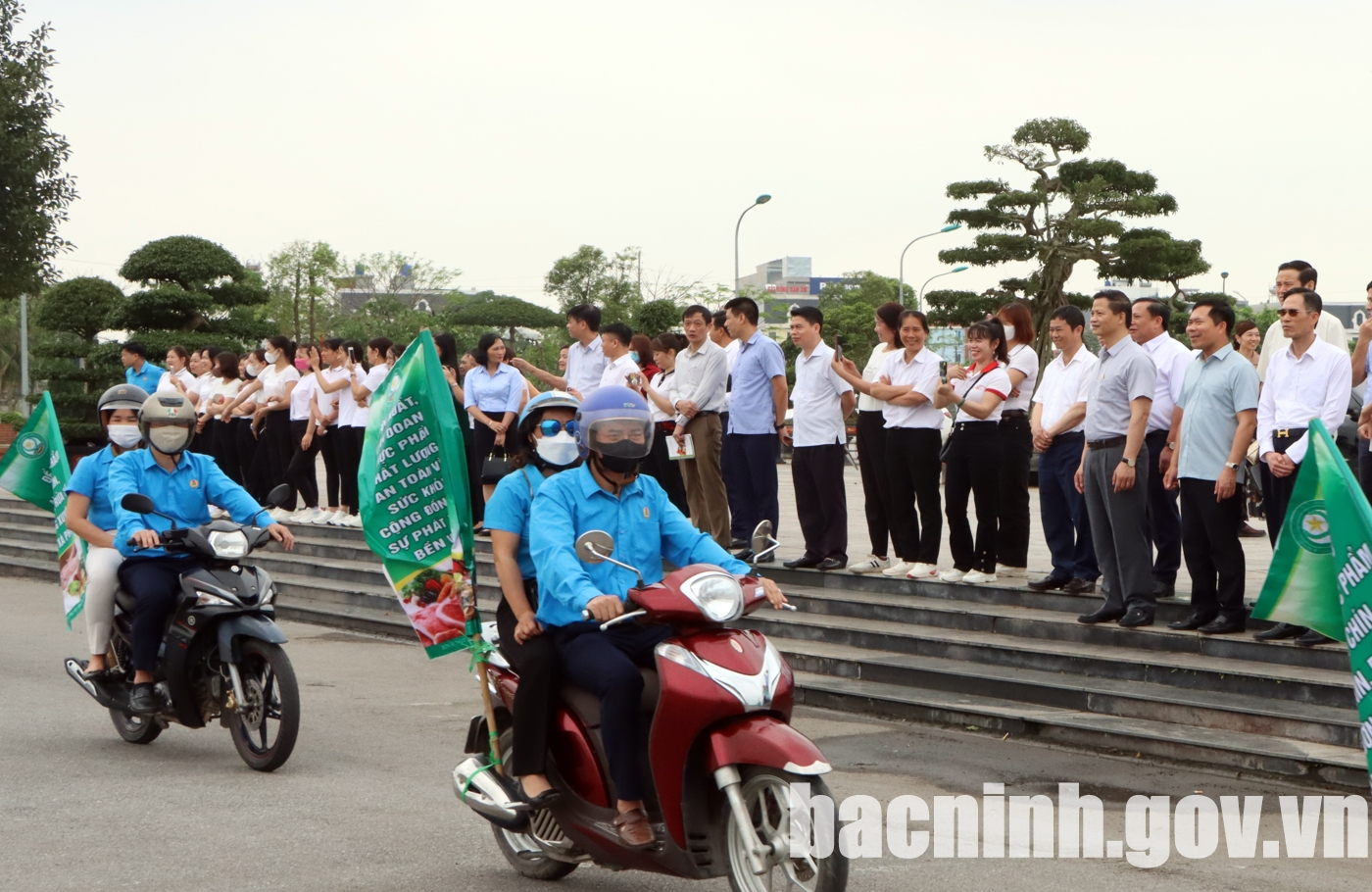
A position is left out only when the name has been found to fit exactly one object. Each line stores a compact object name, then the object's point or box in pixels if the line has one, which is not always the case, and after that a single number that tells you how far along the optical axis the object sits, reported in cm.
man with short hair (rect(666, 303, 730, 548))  1110
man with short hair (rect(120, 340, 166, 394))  1648
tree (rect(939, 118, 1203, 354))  3697
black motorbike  662
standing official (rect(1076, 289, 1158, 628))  815
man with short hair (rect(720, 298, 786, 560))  1078
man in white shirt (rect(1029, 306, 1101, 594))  901
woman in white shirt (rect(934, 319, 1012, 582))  947
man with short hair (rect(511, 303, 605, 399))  1236
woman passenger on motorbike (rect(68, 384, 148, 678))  722
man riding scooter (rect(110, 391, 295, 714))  697
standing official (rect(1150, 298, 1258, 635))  779
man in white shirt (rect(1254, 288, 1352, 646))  771
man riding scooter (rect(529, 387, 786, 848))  439
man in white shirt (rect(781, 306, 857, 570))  1041
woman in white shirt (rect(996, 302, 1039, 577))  954
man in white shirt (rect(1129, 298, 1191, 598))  880
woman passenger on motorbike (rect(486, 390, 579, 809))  467
